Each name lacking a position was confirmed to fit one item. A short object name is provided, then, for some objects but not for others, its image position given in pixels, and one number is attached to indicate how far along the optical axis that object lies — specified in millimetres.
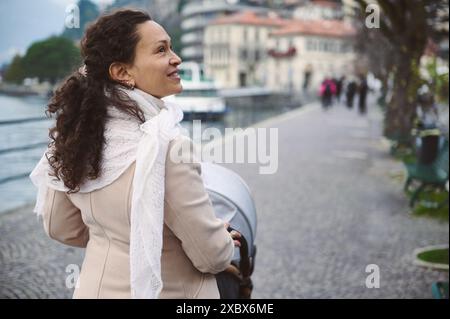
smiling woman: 1773
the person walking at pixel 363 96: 29169
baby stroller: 2600
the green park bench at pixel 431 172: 7496
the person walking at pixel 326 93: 33719
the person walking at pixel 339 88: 39988
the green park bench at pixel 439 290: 4707
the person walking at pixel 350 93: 33906
